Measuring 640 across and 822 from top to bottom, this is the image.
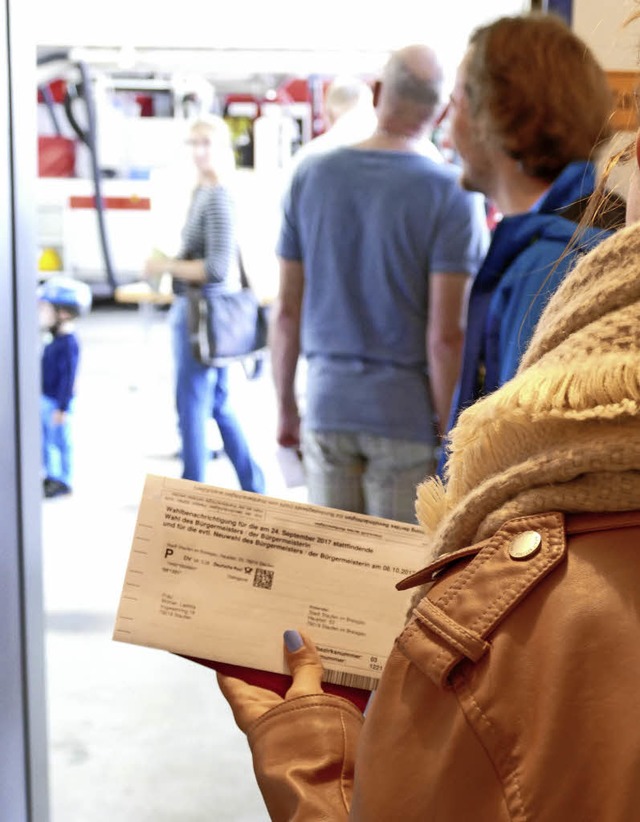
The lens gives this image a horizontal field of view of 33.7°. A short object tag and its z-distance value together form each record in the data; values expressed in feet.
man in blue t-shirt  7.83
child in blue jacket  17.19
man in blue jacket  5.14
